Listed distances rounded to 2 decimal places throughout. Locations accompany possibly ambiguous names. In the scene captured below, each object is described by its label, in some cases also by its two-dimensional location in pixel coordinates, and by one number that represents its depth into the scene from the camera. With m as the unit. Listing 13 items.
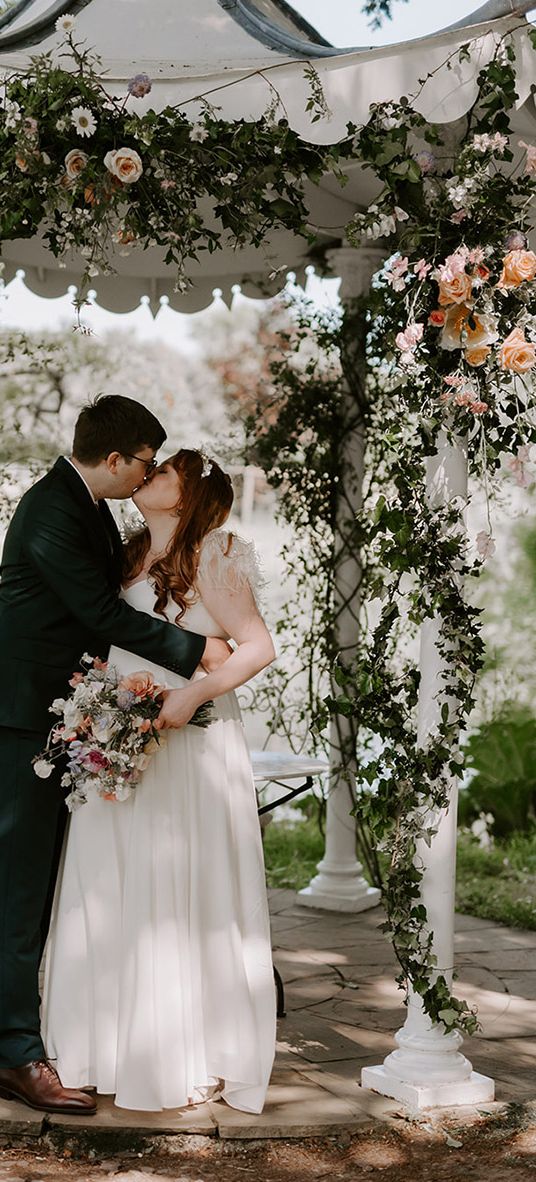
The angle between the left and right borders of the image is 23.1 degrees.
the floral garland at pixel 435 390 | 3.41
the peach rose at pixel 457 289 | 3.39
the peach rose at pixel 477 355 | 3.45
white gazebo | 3.39
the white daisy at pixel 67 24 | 3.41
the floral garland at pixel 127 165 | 3.46
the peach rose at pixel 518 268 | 3.34
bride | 3.52
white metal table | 4.57
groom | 3.56
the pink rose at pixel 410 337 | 3.39
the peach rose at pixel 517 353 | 3.34
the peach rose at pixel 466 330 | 3.42
